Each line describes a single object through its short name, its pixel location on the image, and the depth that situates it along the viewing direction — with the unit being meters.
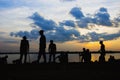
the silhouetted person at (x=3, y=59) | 7.83
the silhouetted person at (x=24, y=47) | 7.17
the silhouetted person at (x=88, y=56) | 8.92
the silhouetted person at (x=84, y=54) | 8.96
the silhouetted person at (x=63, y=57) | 8.66
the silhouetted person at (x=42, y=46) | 6.90
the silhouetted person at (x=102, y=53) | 8.56
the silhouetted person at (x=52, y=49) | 8.18
